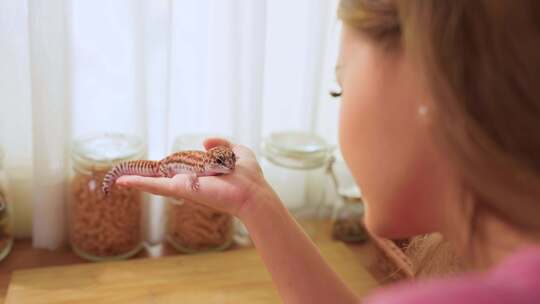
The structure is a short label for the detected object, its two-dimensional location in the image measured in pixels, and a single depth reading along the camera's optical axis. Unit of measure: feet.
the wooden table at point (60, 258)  3.38
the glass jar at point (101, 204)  3.32
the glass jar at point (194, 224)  3.59
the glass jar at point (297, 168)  3.79
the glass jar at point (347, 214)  3.92
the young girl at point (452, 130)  1.33
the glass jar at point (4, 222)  3.31
